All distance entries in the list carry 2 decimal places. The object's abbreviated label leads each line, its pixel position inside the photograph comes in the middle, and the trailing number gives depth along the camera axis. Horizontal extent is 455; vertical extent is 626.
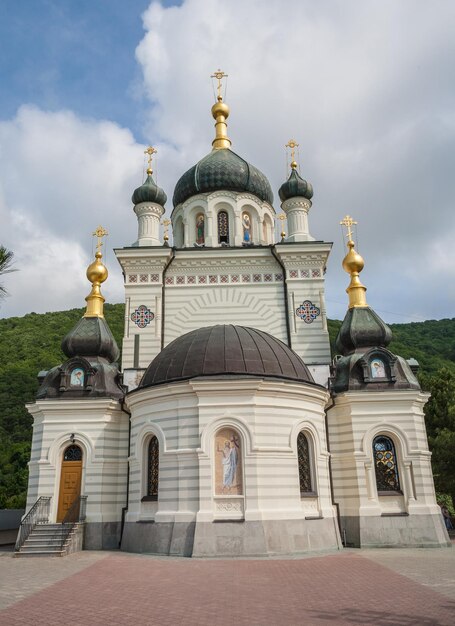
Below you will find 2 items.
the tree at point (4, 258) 7.87
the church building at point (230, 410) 14.07
